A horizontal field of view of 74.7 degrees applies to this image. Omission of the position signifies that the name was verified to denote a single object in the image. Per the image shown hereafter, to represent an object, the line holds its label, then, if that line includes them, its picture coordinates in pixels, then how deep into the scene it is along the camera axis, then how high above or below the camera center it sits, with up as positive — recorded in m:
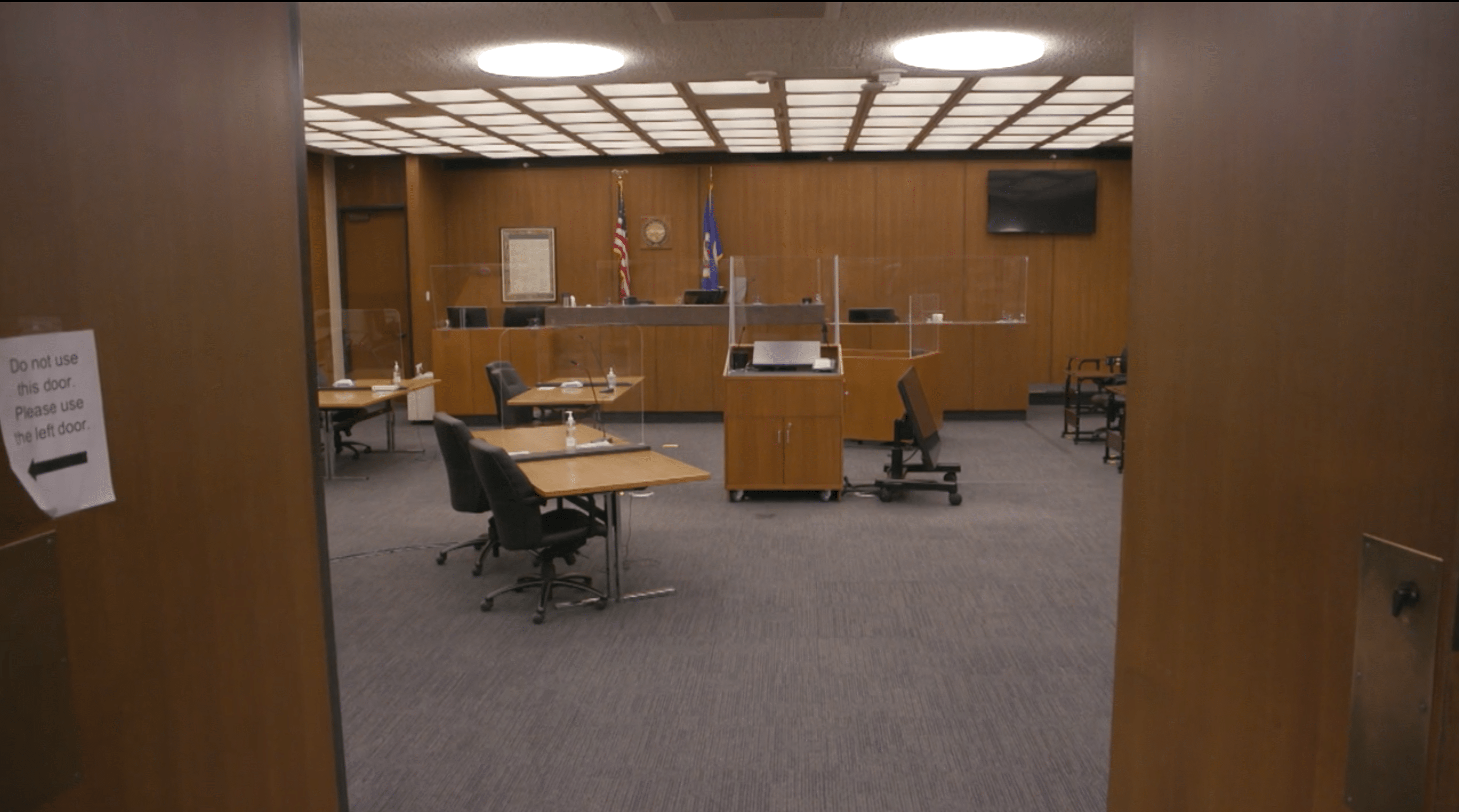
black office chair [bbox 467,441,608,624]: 4.60 -1.00
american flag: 12.09 +0.82
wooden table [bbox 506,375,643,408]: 7.55 -0.68
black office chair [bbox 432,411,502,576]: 5.21 -0.89
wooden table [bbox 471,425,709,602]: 4.62 -0.82
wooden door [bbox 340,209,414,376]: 12.46 +0.61
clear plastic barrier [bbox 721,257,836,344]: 9.41 +0.15
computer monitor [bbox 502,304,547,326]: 10.95 -0.04
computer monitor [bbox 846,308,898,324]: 10.92 -0.07
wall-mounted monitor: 12.11 +1.35
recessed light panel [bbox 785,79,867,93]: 7.45 +1.77
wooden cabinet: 7.09 -0.91
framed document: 12.64 +0.63
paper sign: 1.33 -0.14
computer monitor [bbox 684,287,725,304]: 11.44 +0.17
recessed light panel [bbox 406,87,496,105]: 7.50 +1.73
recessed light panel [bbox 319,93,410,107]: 7.51 +1.71
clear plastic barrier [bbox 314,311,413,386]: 11.94 -0.38
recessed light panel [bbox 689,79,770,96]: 7.50 +1.78
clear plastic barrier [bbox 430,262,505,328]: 12.10 +0.30
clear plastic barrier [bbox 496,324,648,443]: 8.91 -0.57
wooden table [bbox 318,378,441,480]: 7.84 -0.71
